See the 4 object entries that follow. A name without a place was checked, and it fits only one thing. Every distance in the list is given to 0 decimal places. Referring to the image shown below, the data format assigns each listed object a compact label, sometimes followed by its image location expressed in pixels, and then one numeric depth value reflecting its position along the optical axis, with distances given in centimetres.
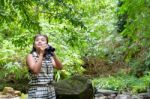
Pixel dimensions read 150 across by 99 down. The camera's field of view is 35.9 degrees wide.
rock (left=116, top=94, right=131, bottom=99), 624
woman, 268
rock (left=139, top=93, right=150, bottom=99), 596
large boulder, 397
